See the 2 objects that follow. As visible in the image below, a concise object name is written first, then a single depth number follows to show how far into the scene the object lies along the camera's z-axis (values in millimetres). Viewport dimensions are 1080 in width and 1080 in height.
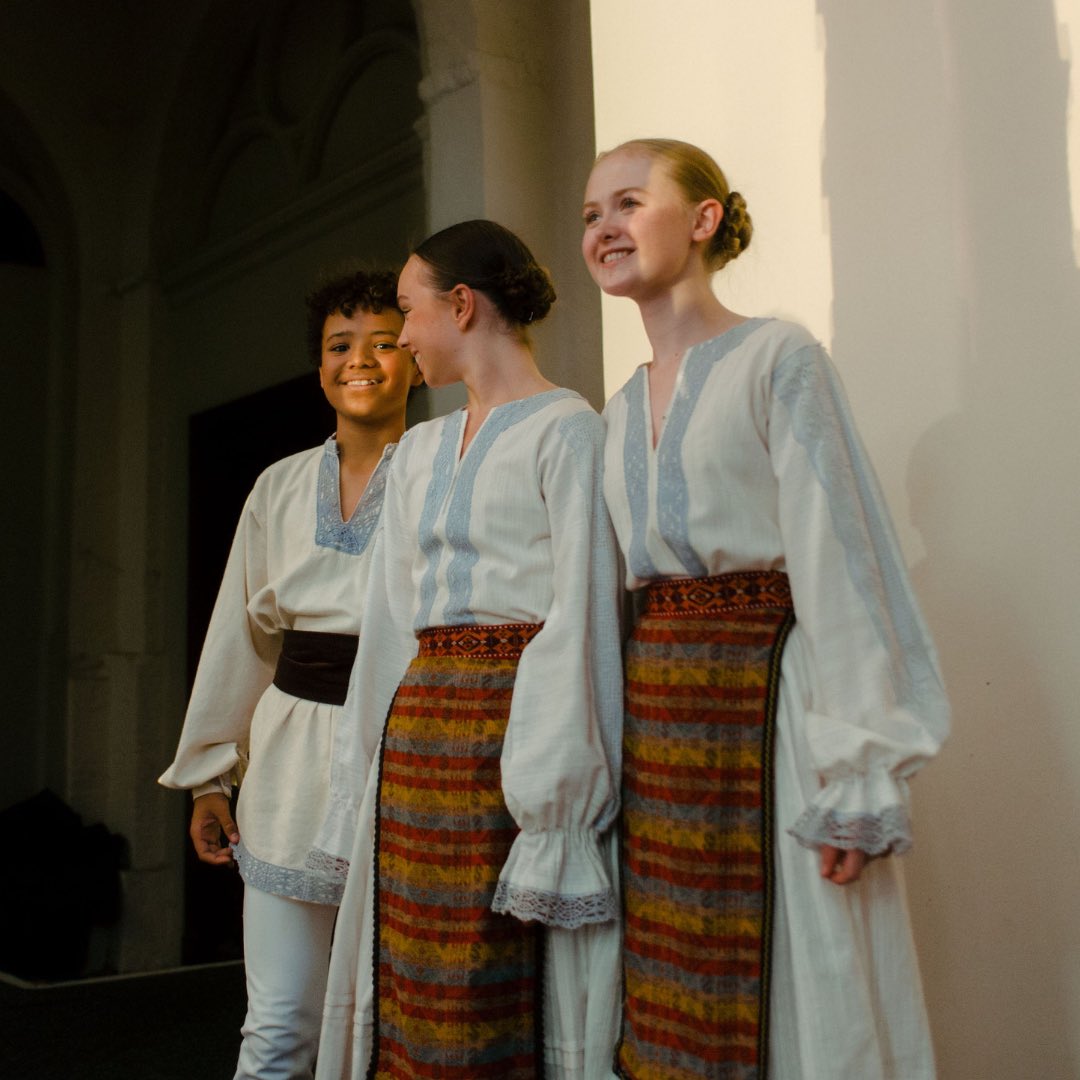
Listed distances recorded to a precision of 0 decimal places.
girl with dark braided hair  1761
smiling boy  2320
